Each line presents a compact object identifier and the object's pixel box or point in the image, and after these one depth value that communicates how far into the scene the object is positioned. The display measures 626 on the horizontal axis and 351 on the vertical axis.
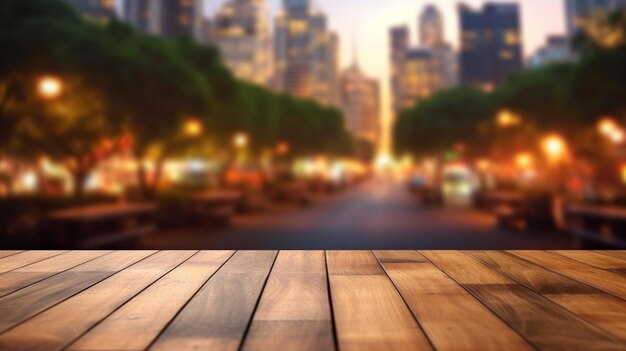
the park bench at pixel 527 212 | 12.95
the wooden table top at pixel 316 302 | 1.83
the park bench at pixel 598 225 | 8.05
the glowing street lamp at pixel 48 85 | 9.95
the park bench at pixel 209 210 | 13.75
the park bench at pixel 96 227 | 8.20
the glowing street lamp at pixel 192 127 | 15.80
